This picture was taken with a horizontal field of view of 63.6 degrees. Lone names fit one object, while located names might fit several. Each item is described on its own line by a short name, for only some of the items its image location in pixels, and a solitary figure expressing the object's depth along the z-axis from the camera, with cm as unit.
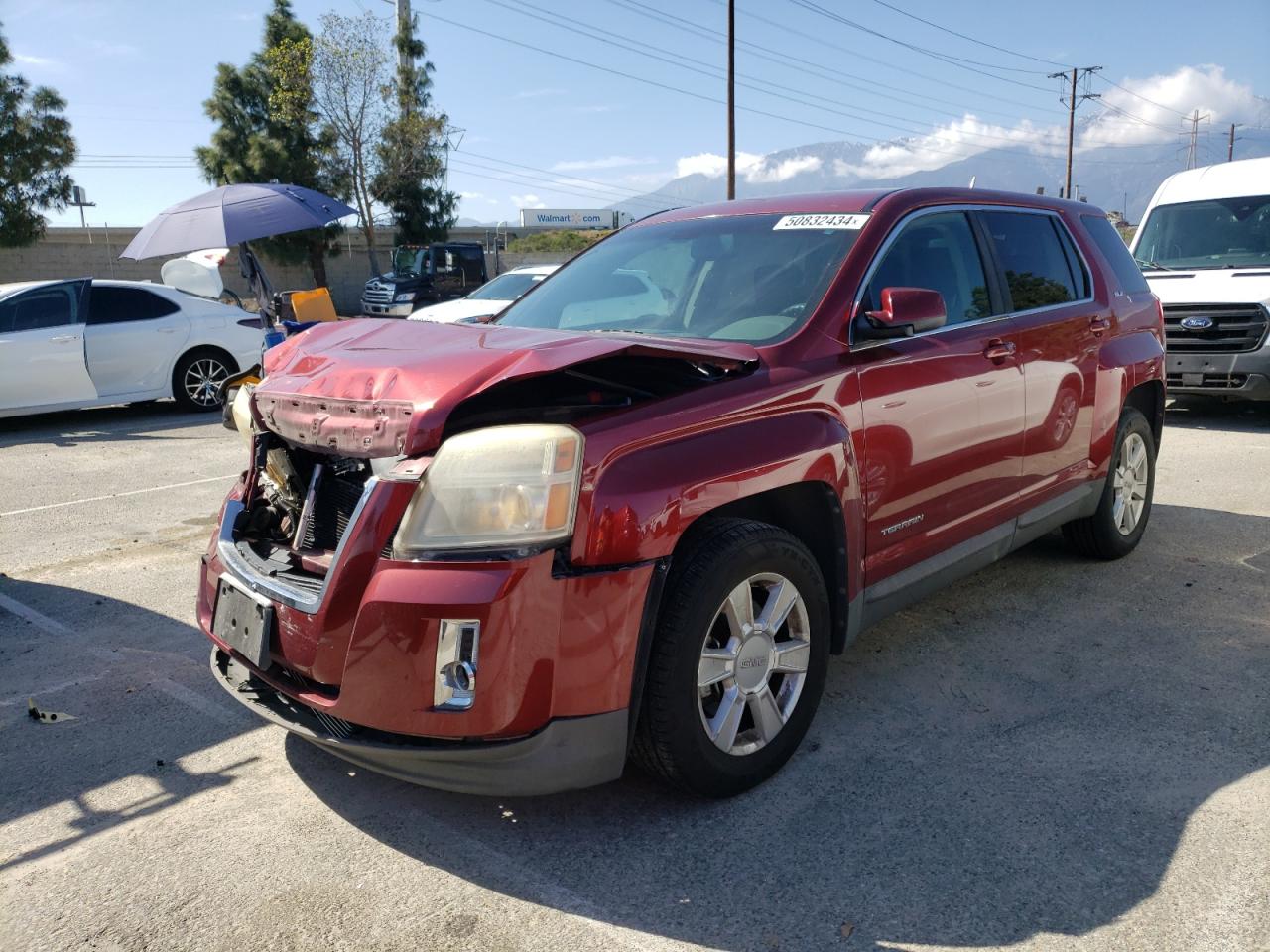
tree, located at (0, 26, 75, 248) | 2712
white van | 966
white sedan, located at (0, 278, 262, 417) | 1034
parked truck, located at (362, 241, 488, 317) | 2519
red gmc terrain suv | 259
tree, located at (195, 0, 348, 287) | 3397
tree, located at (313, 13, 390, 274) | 3403
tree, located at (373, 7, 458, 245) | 3525
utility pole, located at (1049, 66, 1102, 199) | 5615
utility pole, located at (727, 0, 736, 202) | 2788
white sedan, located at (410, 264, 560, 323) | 1273
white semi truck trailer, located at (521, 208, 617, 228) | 8131
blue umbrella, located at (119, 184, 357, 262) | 973
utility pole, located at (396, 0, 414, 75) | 3600
